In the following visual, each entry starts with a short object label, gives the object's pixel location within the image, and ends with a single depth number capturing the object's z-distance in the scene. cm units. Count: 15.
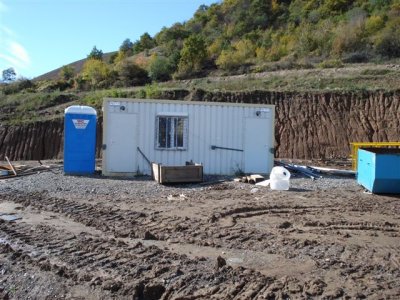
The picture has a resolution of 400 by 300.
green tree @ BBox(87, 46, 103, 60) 7609
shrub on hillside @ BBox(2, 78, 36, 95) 5338
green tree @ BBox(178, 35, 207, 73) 5025
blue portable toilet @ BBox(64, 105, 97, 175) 1839
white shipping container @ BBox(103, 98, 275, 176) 1855
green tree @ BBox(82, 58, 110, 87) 5378
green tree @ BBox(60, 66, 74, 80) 6291
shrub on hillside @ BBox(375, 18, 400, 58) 4338
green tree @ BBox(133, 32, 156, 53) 7938
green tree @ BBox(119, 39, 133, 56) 8064
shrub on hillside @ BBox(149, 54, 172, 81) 5167
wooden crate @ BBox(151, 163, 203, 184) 1614
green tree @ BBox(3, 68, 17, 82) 6812
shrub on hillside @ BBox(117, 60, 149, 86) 5262
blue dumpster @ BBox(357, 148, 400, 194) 1426
